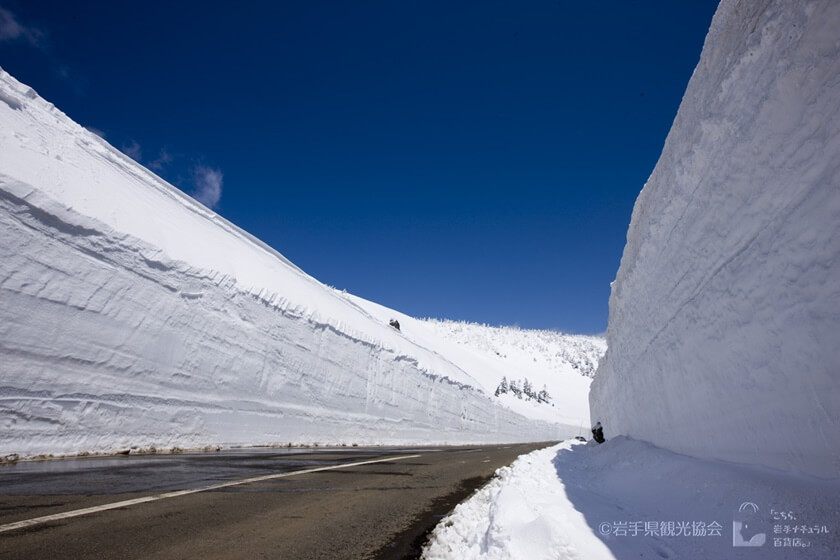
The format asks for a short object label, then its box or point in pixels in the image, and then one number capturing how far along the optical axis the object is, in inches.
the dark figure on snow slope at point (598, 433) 643.8
